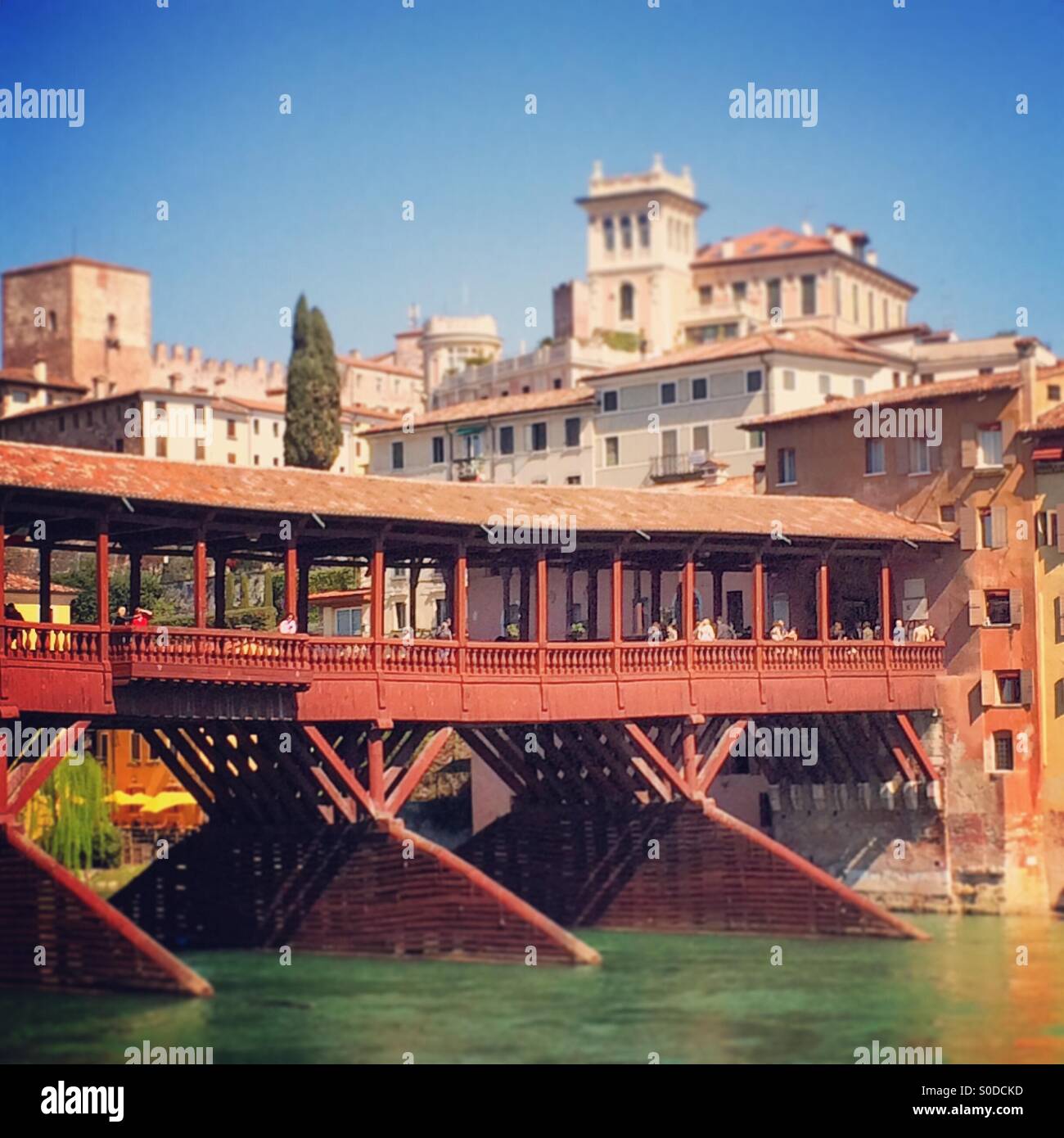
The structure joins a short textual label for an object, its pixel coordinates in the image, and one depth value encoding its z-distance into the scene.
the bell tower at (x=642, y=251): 143.88
